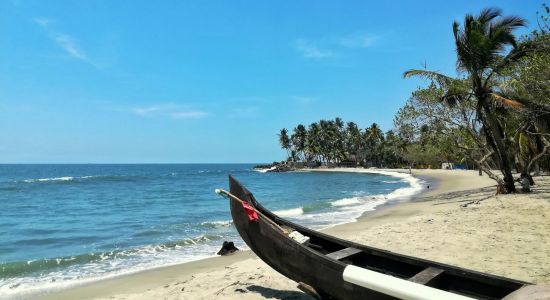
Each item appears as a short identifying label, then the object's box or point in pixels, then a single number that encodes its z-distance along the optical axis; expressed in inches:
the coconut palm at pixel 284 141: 4618.6
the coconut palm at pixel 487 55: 656.4
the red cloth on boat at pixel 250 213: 234.1
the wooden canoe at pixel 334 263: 177.2
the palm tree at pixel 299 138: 4441.4
